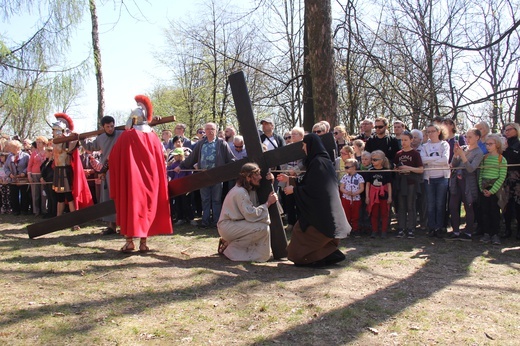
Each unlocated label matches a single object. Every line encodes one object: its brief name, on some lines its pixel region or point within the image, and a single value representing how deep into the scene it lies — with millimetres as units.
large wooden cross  5754
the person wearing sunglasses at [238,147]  9578
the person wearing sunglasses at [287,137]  10820
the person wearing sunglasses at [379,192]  7922
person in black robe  5609
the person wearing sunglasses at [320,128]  7911
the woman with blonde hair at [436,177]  7766
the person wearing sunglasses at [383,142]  8328
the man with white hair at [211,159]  8961
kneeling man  5891
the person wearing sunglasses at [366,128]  9070
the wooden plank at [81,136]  7113
